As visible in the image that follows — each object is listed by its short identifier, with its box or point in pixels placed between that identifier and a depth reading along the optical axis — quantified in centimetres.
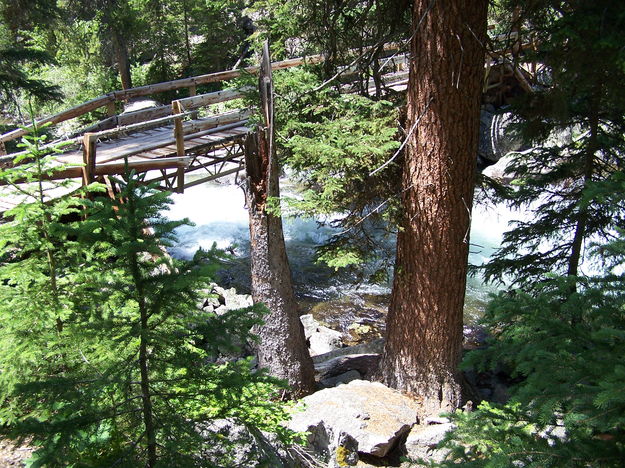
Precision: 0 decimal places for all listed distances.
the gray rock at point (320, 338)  987
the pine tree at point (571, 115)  510
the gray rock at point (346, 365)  827
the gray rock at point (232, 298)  1116
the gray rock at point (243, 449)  330
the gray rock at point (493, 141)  1962
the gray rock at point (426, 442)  599
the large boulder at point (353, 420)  557
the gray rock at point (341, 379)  793
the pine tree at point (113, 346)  278
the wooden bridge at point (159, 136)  768
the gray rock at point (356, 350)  931
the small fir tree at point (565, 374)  259
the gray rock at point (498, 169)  1824
